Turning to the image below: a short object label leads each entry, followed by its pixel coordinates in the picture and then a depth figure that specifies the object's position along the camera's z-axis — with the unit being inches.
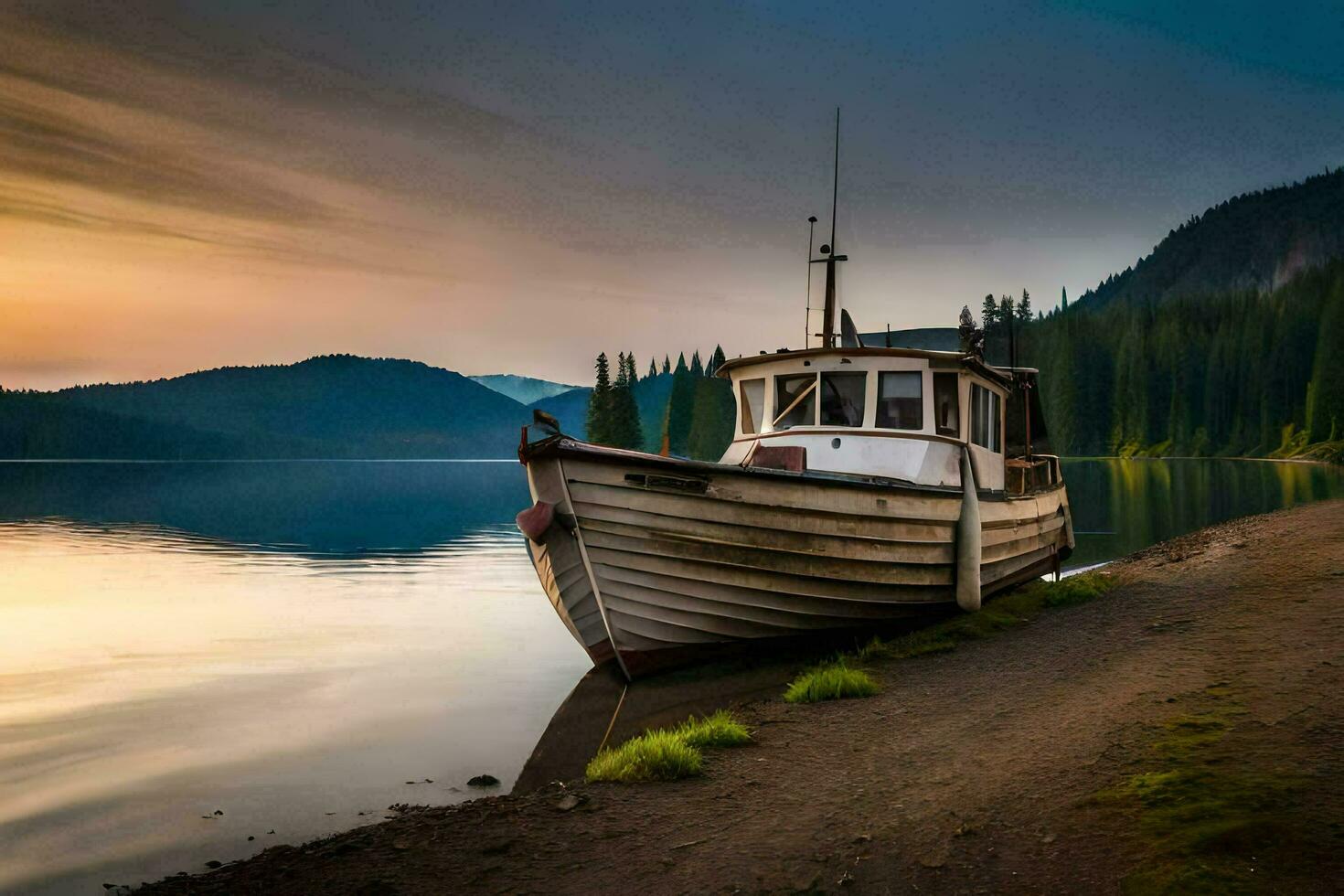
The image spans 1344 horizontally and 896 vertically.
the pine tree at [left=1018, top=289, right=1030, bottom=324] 6894.7
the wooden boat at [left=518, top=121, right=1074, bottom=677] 441.1
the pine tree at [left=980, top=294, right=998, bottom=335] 6707.7
